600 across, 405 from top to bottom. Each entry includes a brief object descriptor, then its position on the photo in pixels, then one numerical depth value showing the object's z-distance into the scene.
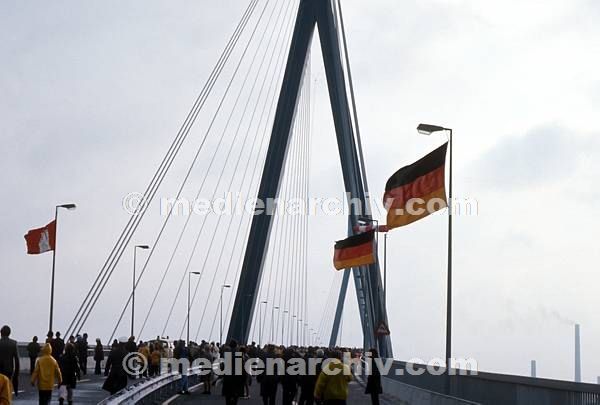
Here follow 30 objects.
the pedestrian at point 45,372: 19.97
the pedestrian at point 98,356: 44.25
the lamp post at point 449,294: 28.73
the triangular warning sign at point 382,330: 45.28
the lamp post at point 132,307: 64.49
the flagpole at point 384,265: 55.44
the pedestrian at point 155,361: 38.94
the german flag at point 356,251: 48.78
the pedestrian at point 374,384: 26.36
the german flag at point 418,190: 29.91
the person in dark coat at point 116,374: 24.55
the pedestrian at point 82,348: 39.00
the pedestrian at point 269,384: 26.83
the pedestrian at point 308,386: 23.98
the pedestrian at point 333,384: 17.78
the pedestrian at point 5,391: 11.37
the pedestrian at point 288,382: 25.78
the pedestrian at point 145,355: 38.43
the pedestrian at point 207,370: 35.62
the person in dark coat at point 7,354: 19.64
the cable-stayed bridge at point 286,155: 49.09
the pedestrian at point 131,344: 35.00
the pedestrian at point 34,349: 33.06
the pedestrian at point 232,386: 21.50
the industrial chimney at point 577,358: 170.84
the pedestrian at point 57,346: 30.31
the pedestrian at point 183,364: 34.78
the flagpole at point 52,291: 46.37
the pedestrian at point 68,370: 25.23
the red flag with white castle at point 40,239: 48.28
